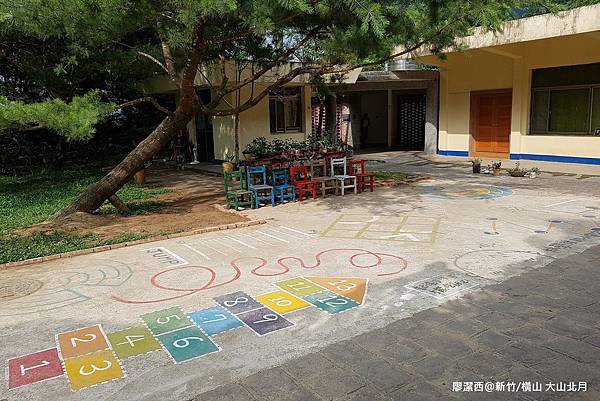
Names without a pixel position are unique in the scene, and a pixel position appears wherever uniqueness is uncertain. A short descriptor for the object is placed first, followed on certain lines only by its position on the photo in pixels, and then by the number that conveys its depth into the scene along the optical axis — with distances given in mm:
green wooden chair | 8547
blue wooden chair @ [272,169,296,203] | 8945
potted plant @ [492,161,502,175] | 11638
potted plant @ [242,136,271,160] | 10123
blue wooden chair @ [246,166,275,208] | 8602
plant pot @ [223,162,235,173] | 12188
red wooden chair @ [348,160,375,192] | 9766
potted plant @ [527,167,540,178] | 11109
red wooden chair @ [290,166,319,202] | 9023
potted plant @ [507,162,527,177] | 11117
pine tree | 5480
